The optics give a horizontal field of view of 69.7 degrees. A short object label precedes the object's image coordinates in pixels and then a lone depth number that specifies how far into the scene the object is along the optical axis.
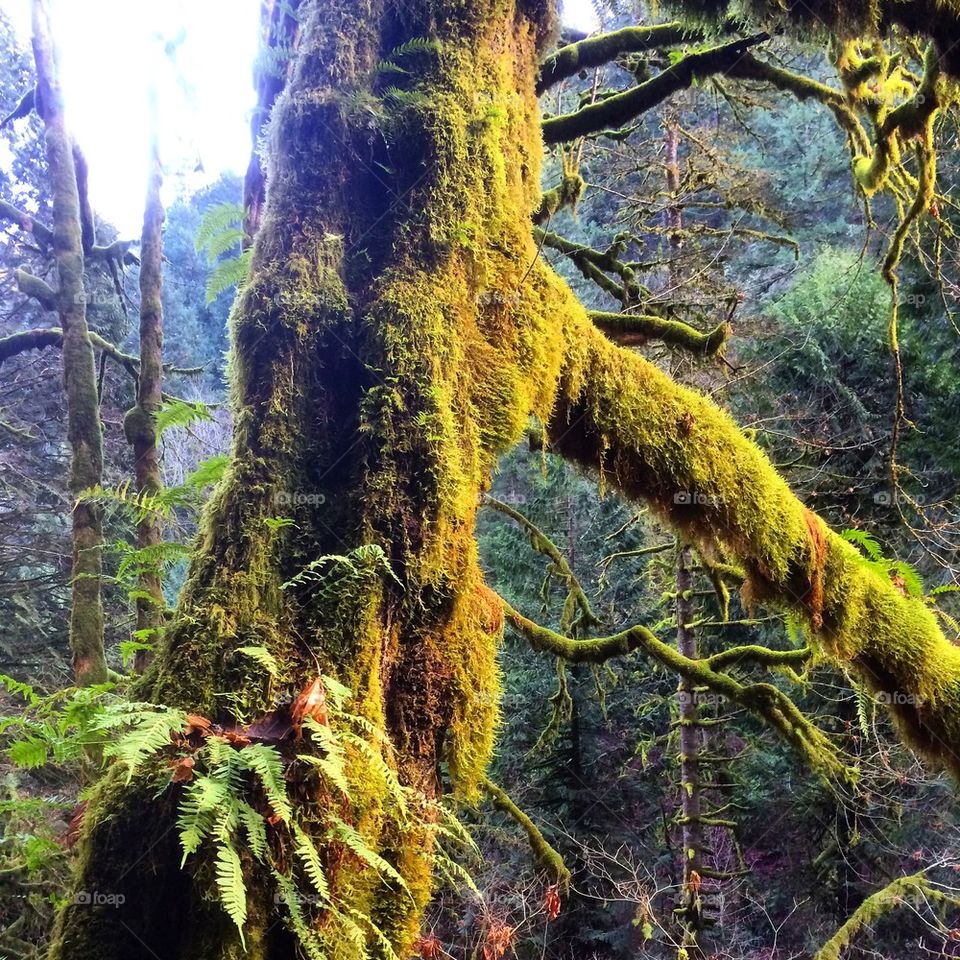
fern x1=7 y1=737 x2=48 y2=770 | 2.39
